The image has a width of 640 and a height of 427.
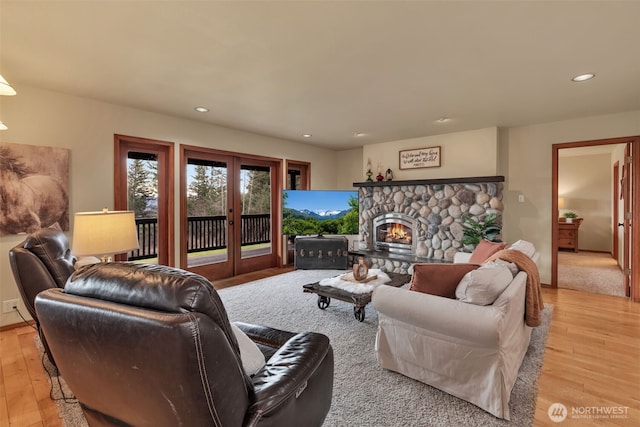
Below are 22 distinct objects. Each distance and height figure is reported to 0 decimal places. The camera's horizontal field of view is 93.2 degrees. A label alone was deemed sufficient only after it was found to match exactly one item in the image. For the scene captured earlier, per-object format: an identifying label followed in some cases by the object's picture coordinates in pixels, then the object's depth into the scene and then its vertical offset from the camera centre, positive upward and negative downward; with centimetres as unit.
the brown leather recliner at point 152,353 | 75 -37
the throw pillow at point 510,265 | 212 -39
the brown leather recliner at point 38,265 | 167 -29
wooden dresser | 708 -55
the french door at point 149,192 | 375 +28
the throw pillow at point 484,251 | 294 -39
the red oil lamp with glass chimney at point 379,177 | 555 +64
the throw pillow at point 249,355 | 113 -55
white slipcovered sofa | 167 -80
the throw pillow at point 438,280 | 198 -45
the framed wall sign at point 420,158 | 507 +93
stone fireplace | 455 -6
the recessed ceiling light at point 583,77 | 273 +122
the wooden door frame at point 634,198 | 374 +15
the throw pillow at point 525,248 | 265 -33
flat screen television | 536 +0
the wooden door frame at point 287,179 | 572 +65
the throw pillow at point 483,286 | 176 -44
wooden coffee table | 280 -80
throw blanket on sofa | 213 -53
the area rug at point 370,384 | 169 -114
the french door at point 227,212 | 444 +1
